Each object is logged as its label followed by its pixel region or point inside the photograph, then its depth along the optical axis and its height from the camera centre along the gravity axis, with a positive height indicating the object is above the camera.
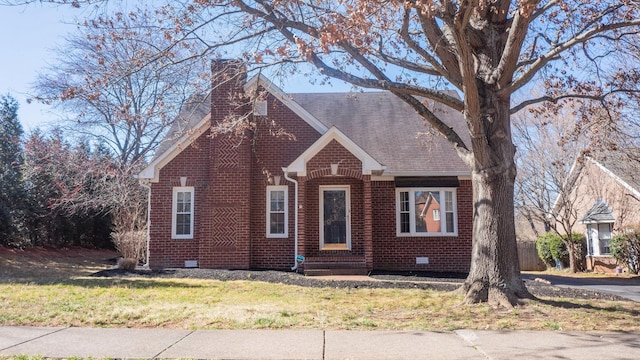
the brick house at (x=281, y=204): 15.45 +0.76
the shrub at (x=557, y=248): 23.16 -1.07
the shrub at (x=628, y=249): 19.79 -0.97
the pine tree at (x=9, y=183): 19.59 +1.91
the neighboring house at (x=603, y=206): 21.03 +0.92
